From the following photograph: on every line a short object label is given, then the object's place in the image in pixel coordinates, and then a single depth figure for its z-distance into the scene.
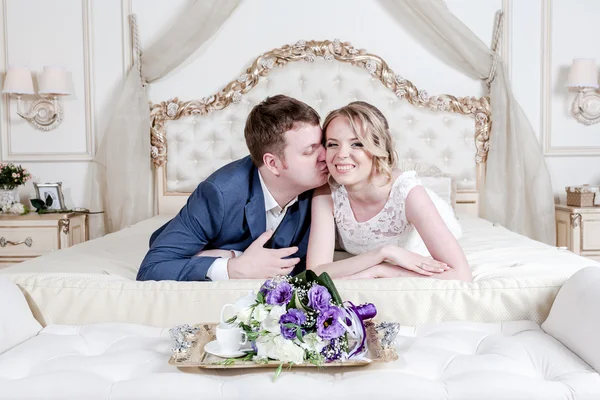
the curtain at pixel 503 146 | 4.03
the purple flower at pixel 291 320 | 1.32
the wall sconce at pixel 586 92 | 4.13
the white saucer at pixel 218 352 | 1.40
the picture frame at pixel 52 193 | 4.22
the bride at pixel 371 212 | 2.06
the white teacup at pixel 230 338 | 1.41
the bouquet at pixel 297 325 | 1.32
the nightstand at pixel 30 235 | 3.97
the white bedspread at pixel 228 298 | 1.71
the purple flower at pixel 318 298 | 1.34
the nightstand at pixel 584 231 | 3.99
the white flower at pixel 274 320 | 1.34
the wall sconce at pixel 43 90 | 4.16
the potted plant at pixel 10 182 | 4.12
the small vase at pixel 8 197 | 4.16
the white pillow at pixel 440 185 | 3.83
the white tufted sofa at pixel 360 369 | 1.28
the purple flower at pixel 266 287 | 1.40
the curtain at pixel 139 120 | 4.10
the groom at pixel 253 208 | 2.08
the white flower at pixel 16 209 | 4.11
